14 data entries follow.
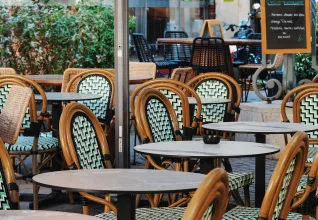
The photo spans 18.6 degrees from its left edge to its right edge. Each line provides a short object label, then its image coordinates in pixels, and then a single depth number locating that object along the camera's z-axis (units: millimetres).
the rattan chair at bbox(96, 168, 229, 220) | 2416
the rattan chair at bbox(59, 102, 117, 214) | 4551
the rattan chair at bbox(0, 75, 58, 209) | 6766
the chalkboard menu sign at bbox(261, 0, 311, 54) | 9062
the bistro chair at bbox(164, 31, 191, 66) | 9979
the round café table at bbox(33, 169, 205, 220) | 3535
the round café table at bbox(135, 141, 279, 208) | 4551
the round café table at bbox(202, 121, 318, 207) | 5593
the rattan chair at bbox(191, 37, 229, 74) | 11242
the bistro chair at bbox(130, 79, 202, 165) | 6621
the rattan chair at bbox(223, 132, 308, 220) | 3225
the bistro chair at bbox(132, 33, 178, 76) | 9078
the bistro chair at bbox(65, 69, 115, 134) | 8109
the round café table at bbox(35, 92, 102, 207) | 7355
